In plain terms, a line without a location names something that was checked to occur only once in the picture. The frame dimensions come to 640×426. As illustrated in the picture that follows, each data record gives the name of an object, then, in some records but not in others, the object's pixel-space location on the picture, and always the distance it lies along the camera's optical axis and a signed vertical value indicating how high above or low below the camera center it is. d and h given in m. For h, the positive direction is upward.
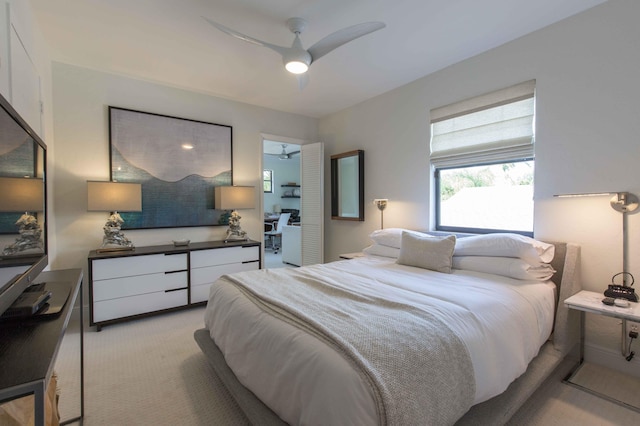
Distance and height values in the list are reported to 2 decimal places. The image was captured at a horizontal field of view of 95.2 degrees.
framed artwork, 3.35 +0.56
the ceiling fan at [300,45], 2.00 +1.23
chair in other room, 7.48 -0.55
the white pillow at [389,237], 3.19 -0.31
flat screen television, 1.06 +0.01
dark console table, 0.68 -0.42
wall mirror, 4.28 +0.37
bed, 1.12 -0.61
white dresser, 2.88 -0.72
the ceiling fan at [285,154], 8.17 +1.62
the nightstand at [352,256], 3.65 -0.59
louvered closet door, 4.70 +0.11
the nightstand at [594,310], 1.78 -0.64
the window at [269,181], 8.88 +0.87
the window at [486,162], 2.69 +0.49
